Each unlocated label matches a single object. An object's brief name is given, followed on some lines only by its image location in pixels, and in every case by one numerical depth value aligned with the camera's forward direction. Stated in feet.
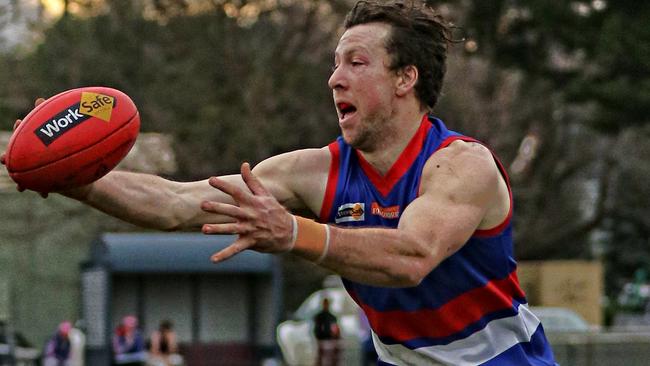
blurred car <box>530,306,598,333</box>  82.99
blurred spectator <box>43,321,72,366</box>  64.28
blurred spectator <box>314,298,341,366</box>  64.23
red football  17.02
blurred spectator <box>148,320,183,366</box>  67.51
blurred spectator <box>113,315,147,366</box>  65.87
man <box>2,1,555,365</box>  17.38
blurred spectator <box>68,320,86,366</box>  64.54
